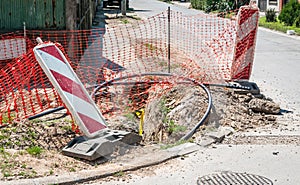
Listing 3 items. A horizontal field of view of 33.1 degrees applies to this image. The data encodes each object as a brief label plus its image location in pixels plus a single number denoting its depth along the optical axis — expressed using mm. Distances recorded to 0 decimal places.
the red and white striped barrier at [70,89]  6523
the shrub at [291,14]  26000
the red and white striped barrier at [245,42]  9810
